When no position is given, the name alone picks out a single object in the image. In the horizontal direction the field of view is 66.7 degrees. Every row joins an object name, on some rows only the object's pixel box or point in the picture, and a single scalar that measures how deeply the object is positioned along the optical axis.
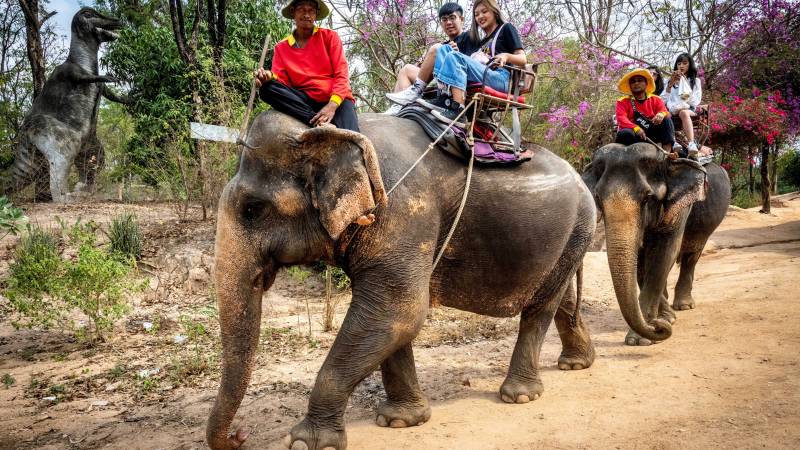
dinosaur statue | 13.14
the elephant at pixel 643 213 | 5.45
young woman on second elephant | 7.65
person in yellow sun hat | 6.46
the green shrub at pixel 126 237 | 8.41
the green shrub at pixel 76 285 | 5.95
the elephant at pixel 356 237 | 3.09
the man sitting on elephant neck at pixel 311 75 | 3.24
